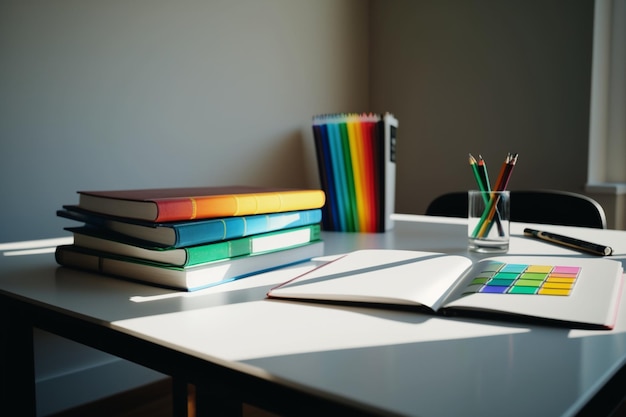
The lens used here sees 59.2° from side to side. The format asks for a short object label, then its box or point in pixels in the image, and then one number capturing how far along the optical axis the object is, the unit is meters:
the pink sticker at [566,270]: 0.65
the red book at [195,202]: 0.63
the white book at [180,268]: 0.63
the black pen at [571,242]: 0.83
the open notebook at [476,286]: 0.51
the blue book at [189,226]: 0.62
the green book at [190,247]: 0.63
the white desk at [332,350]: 0.35
